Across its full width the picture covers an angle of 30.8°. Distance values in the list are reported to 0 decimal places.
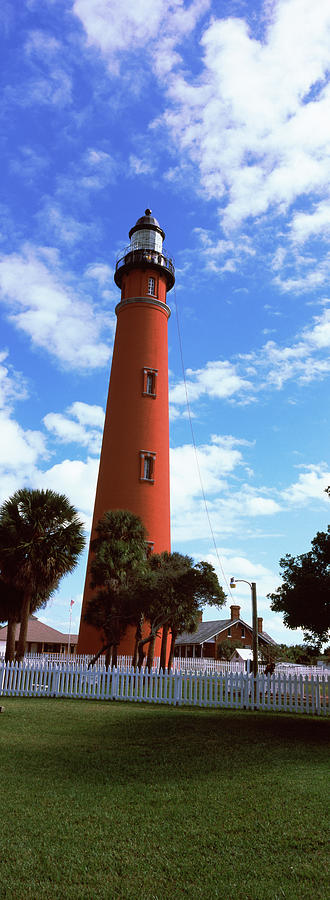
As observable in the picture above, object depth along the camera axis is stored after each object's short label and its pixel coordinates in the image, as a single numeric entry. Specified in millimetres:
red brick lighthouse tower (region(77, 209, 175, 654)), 33438
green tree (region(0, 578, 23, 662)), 28859
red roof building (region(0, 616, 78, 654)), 52884
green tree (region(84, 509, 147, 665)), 27109
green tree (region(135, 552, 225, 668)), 25719
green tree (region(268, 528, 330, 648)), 14117
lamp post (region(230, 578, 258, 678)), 24297
